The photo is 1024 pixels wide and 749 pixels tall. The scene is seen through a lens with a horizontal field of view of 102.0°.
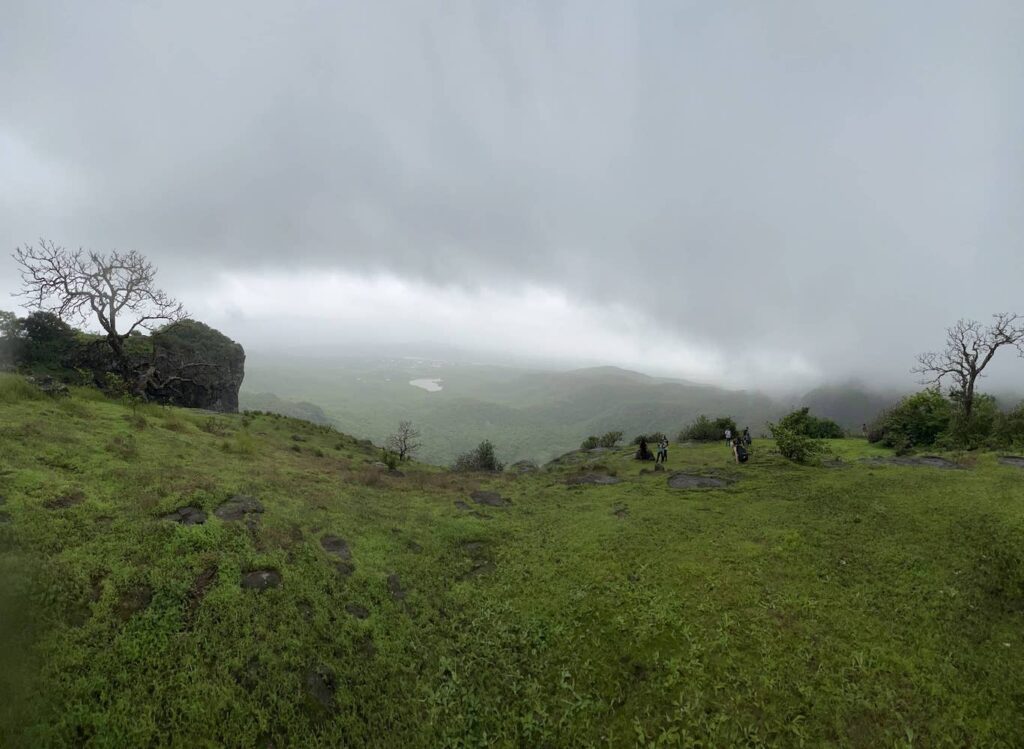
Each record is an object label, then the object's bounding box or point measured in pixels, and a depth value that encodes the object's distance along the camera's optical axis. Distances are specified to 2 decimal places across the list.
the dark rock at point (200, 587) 8.49
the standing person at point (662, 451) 28.89
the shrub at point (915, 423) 33.41
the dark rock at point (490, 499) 20.64
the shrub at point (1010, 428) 26.41
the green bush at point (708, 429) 41.31
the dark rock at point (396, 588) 11.26
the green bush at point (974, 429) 28.60
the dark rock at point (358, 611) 10.06
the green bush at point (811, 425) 39.00
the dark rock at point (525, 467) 35.83
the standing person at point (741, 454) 27.39
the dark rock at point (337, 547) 12.27
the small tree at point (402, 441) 37.51
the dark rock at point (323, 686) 7.79
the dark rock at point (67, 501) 9.79
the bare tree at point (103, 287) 23.75
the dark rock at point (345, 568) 11.35
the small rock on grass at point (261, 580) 9.62
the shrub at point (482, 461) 41.47
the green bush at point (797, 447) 26.23
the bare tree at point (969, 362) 34.56
